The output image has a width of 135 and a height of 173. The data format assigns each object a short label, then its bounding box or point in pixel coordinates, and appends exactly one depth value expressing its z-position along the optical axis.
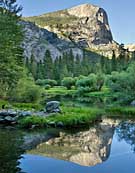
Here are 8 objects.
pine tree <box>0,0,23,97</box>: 39.31
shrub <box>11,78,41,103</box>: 48.74
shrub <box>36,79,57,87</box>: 110.88
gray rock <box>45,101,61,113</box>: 34.22
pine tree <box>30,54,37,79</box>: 122.66
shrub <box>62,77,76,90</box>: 104.04
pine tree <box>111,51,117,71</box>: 118.08
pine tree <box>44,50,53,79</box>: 125.69
